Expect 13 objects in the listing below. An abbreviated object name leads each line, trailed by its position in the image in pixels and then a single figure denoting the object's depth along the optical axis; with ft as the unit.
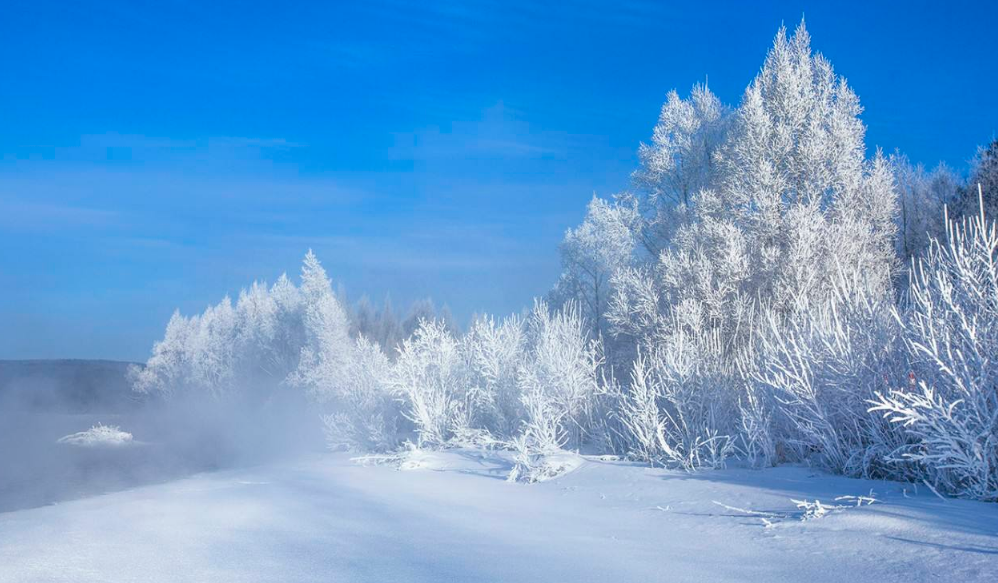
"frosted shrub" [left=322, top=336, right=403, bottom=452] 55.57
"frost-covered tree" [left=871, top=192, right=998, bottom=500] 20.34
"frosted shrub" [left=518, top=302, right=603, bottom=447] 45.55
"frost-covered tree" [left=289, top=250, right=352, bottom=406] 106.73
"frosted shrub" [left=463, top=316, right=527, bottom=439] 51.19
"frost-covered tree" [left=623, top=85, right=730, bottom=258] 74.38
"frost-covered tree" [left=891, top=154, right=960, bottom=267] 69.10
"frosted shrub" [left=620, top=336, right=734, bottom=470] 33.35
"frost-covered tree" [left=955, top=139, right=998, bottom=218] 56.80
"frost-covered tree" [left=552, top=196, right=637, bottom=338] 77.41
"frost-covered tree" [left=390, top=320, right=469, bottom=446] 49.67
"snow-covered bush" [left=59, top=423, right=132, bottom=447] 120.88
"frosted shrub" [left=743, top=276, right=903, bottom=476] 26.94
